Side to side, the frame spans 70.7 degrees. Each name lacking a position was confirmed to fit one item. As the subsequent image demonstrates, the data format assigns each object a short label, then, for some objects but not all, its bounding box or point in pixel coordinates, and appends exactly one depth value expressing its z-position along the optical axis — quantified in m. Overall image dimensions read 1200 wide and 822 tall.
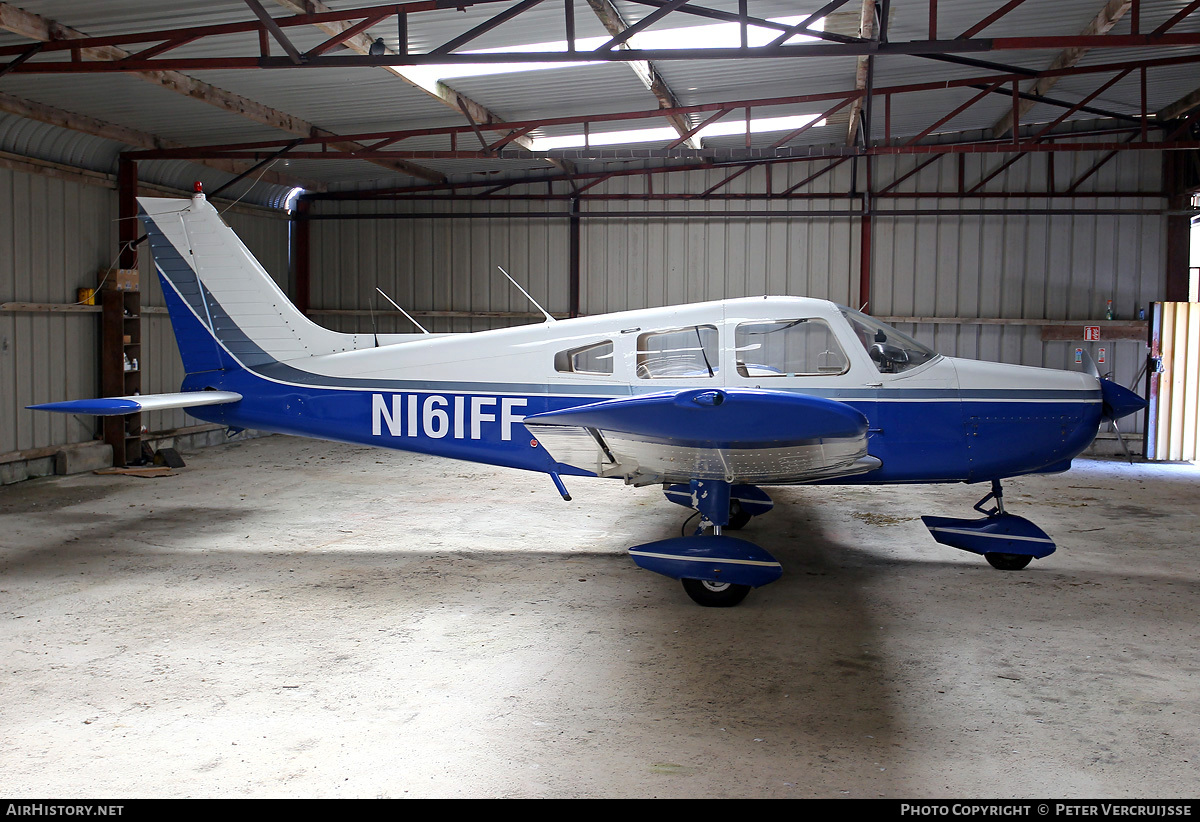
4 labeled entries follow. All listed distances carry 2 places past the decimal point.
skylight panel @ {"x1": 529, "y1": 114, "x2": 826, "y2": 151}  13.16
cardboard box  11.30
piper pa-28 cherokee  5.65
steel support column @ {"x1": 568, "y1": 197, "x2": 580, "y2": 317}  15.84
